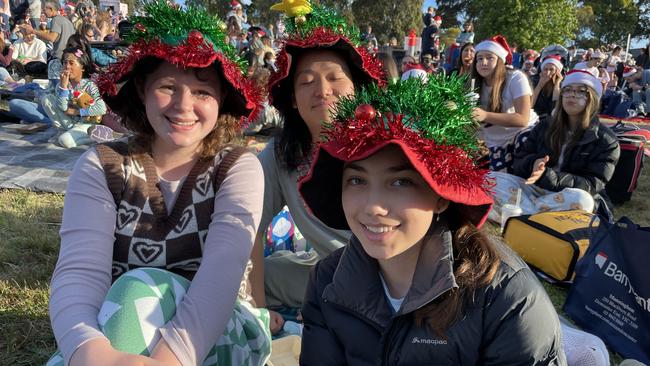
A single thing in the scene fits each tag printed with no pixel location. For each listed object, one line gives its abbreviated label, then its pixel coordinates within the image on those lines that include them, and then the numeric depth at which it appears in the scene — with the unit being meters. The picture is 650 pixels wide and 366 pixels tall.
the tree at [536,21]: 23.92
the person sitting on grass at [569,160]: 3.89
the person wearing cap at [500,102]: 4.66
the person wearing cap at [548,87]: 7.05
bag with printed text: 2.35
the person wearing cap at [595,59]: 11.18
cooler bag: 3.04
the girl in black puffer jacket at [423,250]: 1.27
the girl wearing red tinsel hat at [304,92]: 2.10
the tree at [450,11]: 42.49
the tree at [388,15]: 35.22
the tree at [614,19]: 32.44
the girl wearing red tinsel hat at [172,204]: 1.48
